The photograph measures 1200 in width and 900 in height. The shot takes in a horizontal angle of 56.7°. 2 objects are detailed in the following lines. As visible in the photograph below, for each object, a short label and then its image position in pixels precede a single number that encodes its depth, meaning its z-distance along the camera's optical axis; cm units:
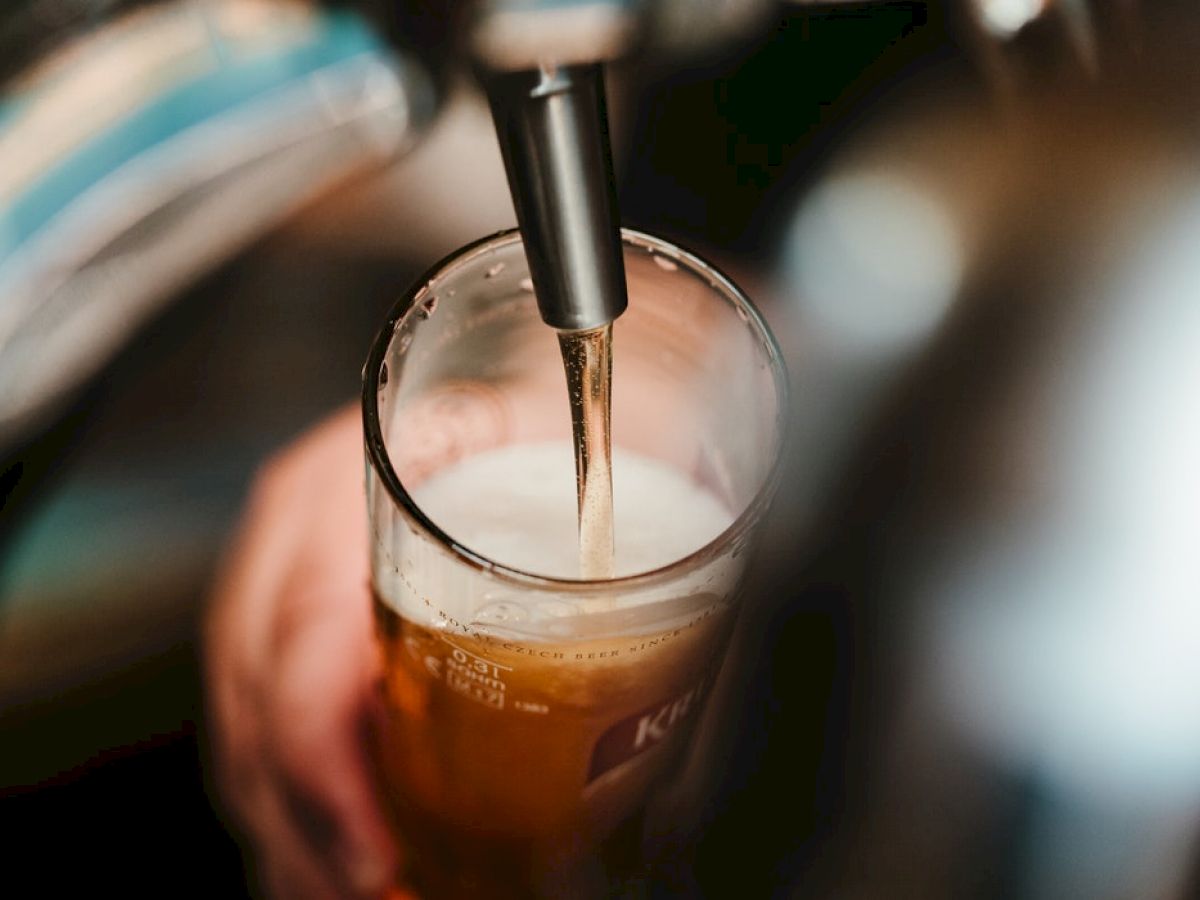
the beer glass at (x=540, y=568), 39
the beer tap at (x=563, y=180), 30
